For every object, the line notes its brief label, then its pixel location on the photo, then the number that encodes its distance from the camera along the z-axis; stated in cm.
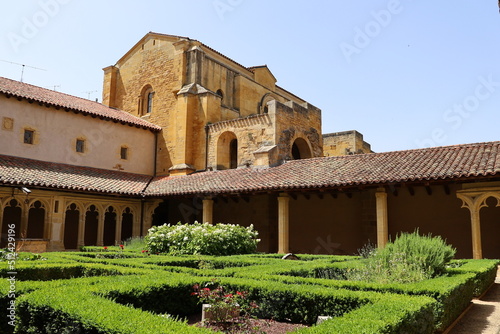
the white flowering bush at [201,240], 1196
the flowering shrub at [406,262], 730
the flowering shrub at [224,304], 525
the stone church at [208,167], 1391
